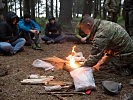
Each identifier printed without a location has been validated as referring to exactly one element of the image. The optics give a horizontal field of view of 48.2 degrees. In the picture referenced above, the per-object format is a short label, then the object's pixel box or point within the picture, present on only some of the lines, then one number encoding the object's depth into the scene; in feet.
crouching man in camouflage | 10.04
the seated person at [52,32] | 19.53
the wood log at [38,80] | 10.40
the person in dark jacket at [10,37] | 15.33
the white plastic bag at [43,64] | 12.32
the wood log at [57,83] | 10.26
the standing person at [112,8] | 18.25
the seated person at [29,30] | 17.38
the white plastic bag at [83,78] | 9.52
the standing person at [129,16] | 15.09
